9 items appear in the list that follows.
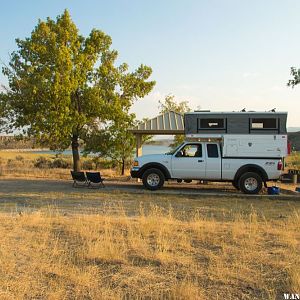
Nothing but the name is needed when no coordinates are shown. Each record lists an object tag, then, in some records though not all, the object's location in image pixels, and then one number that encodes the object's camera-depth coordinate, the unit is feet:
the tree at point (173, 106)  94.48
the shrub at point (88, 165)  108.58
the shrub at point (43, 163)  123.08
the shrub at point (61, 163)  122.35
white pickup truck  51.98
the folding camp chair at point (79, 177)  56.33
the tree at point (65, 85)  66.59
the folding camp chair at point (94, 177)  55.72
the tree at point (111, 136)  73.87
